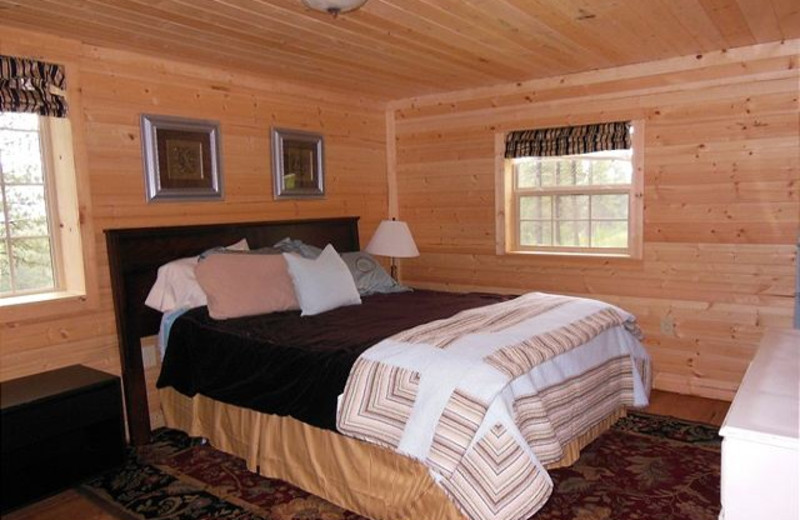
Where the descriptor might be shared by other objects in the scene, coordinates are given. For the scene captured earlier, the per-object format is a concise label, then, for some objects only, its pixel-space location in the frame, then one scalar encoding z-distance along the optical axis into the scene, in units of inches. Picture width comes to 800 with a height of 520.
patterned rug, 98.4
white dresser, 49.2
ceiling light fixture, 87.7
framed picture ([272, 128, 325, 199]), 164.2
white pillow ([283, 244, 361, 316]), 130.7
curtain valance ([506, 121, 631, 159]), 155.8
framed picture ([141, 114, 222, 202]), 134.8
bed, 89.8
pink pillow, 125.9
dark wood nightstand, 96.1
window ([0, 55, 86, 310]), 114.7
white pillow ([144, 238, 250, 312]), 129.6
